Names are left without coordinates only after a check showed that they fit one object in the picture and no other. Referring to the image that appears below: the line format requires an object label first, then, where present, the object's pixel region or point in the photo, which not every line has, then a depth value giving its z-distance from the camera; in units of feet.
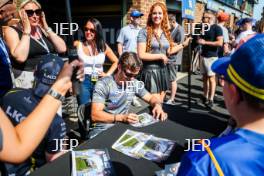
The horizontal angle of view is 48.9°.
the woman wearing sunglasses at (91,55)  11.46
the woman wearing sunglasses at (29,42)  8.71
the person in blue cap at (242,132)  2.77
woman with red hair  11.38
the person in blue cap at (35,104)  5.79
